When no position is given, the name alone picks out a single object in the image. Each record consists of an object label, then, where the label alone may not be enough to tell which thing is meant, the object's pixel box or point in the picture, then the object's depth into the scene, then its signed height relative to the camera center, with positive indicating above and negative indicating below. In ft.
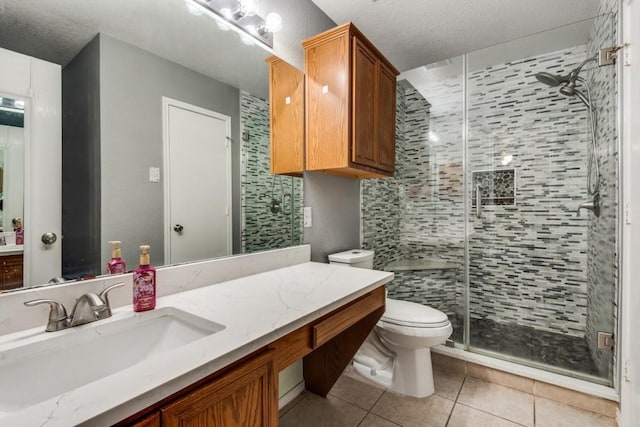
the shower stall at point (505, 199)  6.95 +0.34
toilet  5.51 -2.78
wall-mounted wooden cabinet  5.48 +2.15
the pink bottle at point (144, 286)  3.01 -0.79
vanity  1.71 -1.05
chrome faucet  2.56 -0.92
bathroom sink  2.20 -1.23
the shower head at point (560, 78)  7.09 +3.37
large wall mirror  2.89 +0.97
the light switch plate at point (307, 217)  6.02 -0.13
